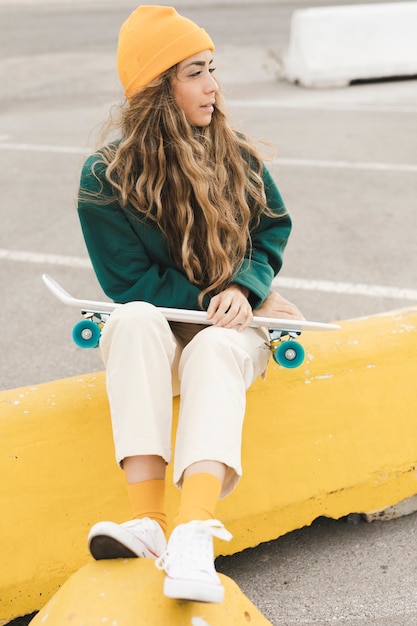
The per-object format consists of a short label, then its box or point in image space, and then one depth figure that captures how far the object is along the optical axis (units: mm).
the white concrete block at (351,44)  11219
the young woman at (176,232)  2461
